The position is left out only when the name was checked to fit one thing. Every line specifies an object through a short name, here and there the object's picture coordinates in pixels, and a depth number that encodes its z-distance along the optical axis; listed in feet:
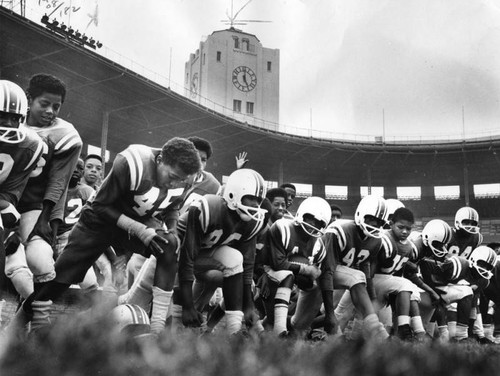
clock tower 143.02
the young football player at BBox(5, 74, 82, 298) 13.35
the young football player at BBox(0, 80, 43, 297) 12.28
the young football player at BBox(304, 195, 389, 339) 18.98
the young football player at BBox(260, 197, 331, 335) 18.56
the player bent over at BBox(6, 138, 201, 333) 12.96
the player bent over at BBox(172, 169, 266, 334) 14.70
